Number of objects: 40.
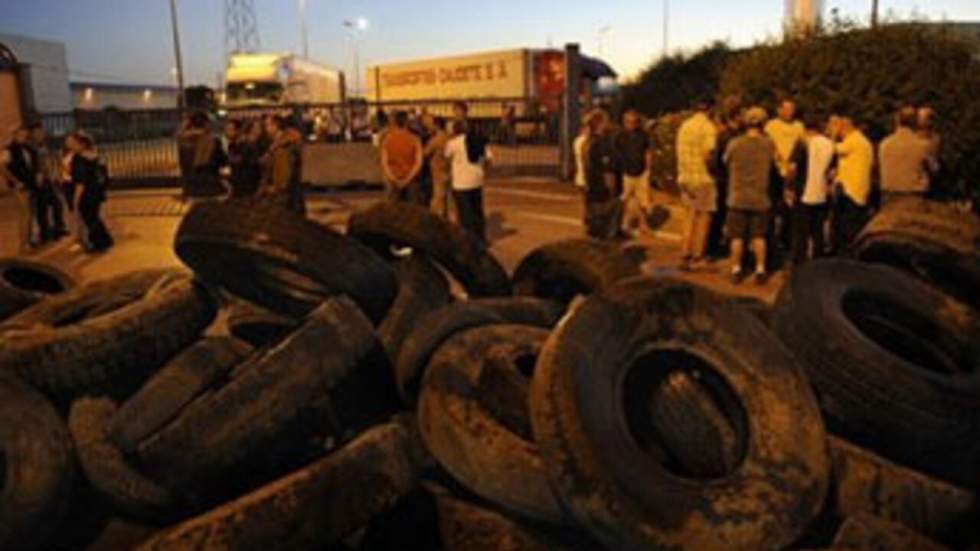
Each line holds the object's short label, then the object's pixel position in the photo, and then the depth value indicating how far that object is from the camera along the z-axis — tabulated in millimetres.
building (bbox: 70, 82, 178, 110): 72369
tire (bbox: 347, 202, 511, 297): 7141
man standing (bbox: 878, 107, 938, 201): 9484
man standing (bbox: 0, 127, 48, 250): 13367
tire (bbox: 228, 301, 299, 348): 6121
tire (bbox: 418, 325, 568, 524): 3992
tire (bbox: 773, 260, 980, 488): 4629
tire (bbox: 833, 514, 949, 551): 3551
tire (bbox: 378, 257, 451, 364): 6030
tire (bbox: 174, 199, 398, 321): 5574
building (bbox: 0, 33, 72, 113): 49250
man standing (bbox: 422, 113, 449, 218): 12820
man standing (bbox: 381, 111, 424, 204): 12273
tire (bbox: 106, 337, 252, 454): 4645
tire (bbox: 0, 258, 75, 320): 7941
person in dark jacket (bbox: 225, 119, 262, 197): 12188
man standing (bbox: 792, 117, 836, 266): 9680
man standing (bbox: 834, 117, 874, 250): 9742
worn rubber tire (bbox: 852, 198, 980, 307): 6656
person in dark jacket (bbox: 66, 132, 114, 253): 12820
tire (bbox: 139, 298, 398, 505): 4234
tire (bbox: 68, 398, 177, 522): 4398
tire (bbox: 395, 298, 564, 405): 5305
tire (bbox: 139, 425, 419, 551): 3594
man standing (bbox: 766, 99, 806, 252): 10062
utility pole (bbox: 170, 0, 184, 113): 49406
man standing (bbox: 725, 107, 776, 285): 9570
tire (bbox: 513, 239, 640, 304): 6945
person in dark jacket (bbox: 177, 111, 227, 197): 12594
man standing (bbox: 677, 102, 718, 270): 10562
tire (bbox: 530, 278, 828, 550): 3678
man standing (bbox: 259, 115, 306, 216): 11672
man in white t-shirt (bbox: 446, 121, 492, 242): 12062
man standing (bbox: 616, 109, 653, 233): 12297
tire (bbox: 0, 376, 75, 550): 4422
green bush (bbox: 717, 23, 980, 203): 11859
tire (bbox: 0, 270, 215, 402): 5129
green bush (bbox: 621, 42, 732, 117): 21984
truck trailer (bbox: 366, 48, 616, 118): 35938
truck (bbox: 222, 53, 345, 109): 33875
